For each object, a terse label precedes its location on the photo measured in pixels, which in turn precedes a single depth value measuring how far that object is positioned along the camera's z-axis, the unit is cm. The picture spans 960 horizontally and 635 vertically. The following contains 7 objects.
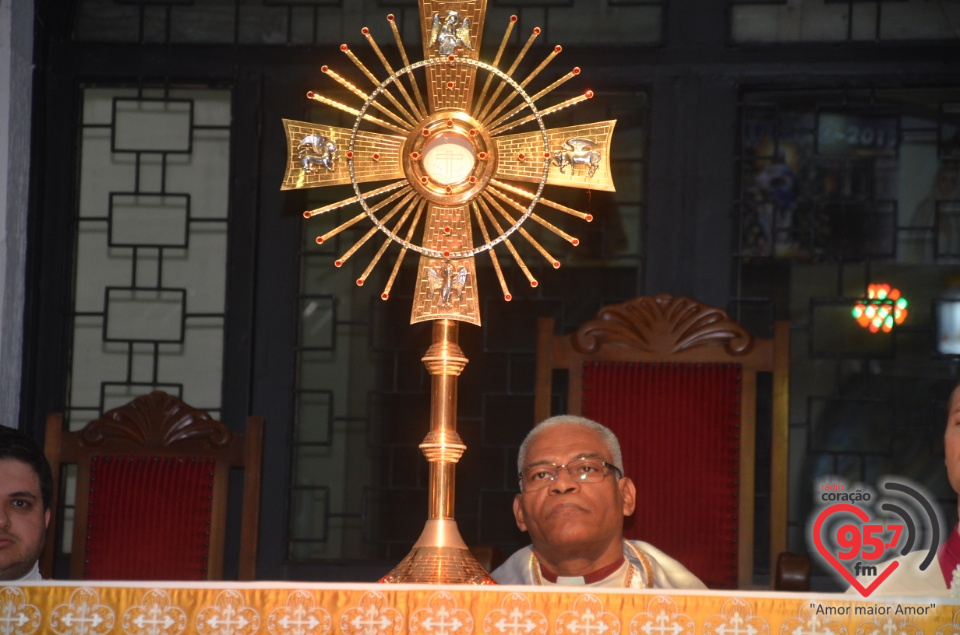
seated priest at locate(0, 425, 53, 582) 580
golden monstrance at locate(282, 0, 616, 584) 529
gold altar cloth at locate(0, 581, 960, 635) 391
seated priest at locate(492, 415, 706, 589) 616
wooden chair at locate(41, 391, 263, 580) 720
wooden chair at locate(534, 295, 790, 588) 704
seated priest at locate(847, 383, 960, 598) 464
